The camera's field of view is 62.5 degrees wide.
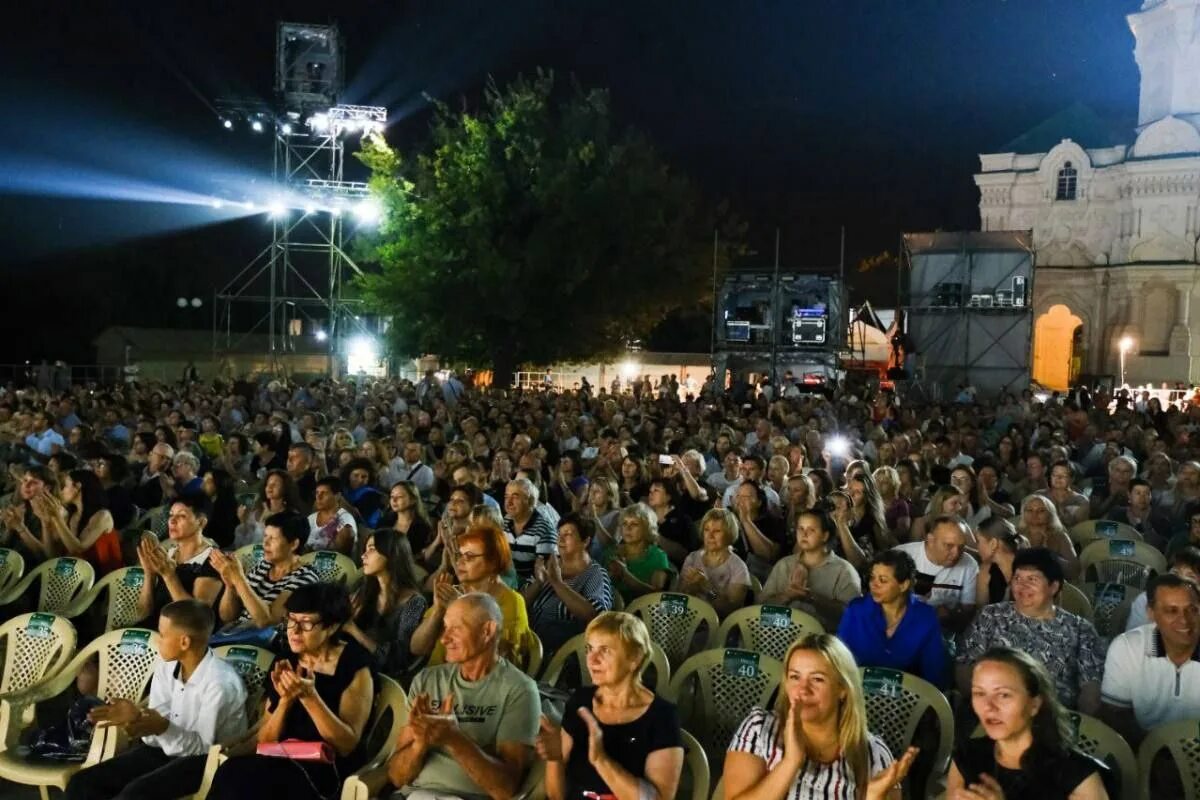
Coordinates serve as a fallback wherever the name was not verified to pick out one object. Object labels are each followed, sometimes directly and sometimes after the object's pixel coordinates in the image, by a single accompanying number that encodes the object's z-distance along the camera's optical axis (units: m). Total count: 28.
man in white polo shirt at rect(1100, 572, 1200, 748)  3.79
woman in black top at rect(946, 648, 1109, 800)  2.83
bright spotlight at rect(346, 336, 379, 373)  30.05
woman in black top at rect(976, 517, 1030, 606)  5.09
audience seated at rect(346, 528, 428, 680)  4.75
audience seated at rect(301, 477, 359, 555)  6.35
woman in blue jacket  4.25
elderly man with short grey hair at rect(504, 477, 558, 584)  6.10
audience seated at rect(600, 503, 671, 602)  5.70
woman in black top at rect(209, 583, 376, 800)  3.56
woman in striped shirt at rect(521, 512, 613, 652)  5.00
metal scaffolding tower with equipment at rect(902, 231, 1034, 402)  28.25
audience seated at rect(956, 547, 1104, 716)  4.12
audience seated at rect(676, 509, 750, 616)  5.56
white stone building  36.97
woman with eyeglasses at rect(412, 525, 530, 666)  4.30
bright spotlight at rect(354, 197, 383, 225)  25.62
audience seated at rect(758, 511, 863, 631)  5.28
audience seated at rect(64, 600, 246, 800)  3.77
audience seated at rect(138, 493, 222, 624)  4.85
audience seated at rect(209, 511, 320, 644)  4.77
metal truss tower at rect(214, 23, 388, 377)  26.05
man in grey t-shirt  3.47
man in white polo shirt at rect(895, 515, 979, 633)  5.28
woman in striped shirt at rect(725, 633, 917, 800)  2.94
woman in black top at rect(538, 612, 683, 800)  3.23
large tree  23.73
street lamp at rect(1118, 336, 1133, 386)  37.31
